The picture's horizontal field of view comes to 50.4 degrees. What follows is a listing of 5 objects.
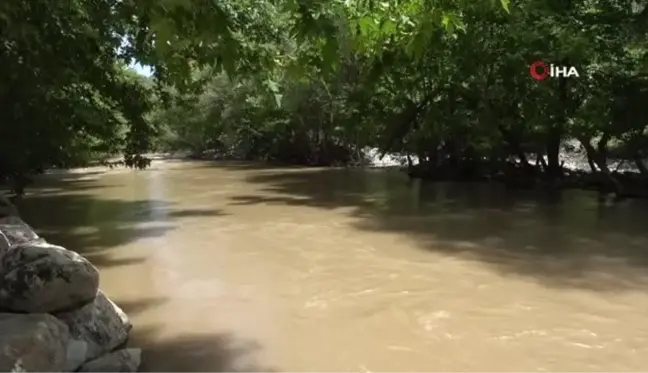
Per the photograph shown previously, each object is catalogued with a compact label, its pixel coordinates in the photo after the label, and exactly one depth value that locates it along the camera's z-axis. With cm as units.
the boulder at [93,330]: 506
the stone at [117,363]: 495
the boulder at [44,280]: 512
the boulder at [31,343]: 406
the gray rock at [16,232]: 695
